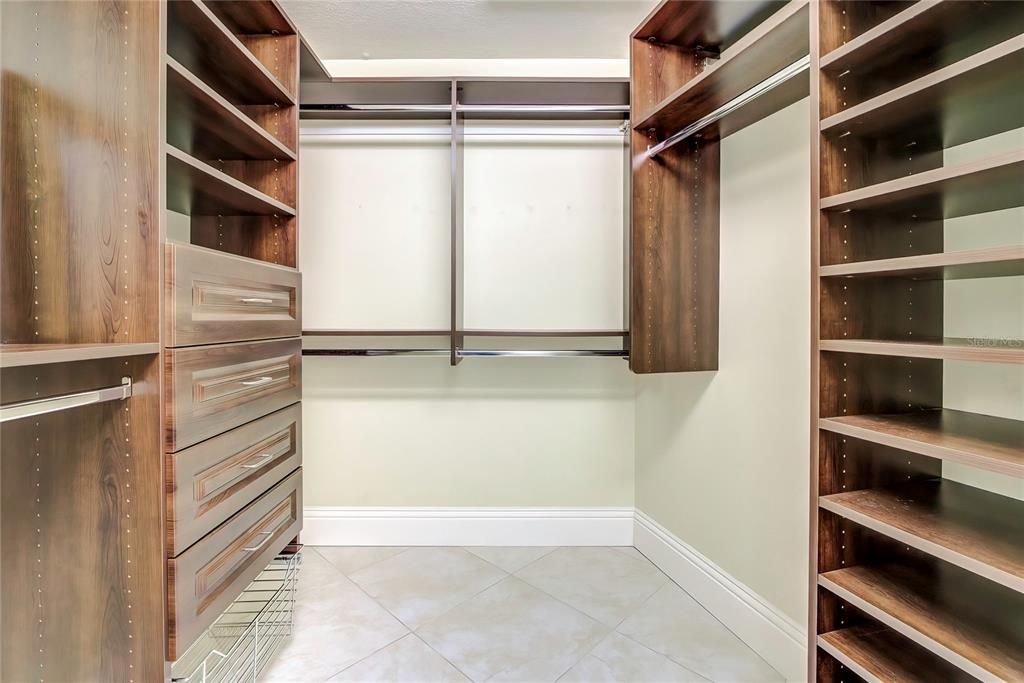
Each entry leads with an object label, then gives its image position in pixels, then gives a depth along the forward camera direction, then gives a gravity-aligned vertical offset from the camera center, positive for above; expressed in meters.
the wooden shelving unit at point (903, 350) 0.87 -0.03
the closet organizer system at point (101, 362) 1.02 -0.06
